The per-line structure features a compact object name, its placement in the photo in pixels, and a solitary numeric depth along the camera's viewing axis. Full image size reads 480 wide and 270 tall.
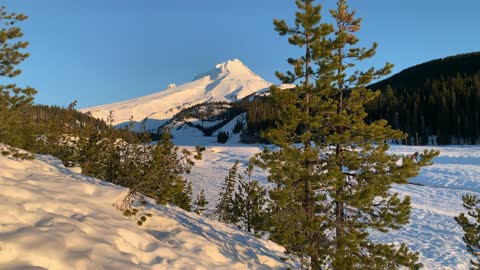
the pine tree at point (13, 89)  7.52
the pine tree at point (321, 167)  7.10
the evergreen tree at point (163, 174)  7.38
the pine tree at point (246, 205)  15.27
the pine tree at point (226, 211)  16.88
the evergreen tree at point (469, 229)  8.97
